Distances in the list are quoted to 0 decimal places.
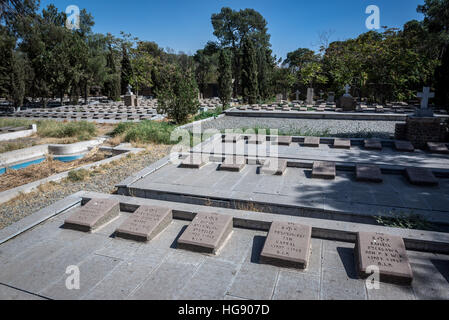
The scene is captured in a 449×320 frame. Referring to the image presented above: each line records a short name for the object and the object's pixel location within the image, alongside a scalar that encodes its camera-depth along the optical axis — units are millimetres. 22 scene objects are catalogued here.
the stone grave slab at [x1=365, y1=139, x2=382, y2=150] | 7996
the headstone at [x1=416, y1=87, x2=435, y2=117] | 8523
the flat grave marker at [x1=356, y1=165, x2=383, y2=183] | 5461
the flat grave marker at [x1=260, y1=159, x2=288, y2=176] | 6145
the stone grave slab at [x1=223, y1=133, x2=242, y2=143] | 9173
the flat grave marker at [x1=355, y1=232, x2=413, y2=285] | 2801
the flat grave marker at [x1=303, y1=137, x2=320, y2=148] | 8451
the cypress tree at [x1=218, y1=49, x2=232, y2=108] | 19125
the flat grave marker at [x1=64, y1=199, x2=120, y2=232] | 4078
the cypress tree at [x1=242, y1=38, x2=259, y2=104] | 22547
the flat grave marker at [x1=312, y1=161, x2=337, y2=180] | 5766
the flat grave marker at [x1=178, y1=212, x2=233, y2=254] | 3480
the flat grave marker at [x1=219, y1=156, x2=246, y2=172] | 6434
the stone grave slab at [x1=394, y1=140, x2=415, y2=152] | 7711
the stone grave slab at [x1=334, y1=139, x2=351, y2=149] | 8180
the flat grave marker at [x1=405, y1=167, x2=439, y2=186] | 5203
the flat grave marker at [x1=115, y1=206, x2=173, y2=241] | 3771
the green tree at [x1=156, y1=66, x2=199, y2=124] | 13172
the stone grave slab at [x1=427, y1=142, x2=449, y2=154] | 7406
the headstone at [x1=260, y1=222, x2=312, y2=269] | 3131
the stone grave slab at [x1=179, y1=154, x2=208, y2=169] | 6722
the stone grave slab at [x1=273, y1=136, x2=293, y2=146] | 8766
